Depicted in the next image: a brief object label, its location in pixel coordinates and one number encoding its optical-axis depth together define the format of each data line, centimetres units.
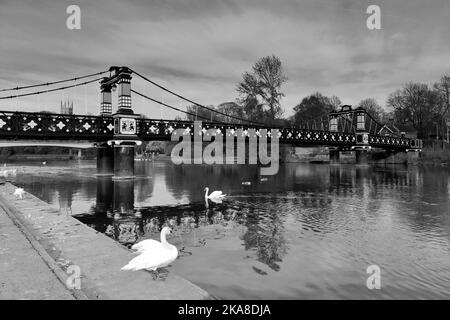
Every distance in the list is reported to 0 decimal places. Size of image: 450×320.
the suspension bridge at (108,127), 3344
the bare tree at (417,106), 8456
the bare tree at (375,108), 10642
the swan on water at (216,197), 2289
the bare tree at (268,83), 6656
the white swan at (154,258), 727
